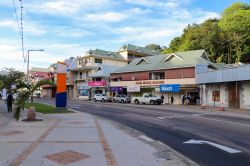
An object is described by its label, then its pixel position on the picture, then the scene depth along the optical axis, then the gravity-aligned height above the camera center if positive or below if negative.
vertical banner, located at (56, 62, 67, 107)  28.61 +0.90
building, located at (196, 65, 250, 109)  35.69 +1.26
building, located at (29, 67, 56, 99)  100.69 +1.61
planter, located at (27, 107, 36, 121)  19.56 -1.15
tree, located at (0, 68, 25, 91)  80.38 +5.40
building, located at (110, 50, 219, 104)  49.25 +3.70
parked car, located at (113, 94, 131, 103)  56.09 -0.50
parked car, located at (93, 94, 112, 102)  60.53 -0.35
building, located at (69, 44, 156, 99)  71.31 +6.72
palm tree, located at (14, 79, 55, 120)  19.53 +0.33
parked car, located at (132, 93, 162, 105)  48.75 -0.45
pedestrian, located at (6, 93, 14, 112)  29.40 -0.45
